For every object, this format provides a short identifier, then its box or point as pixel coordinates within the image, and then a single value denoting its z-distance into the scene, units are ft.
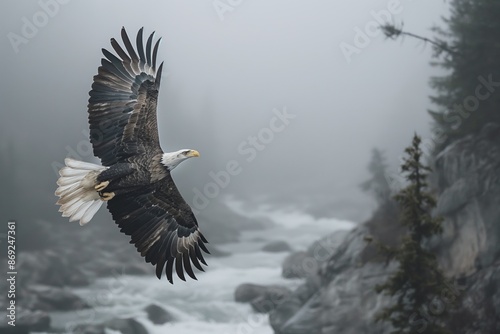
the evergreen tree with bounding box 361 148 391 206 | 156.56
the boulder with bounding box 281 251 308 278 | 167.04
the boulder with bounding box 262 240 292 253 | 215.92
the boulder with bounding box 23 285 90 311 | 152.35
